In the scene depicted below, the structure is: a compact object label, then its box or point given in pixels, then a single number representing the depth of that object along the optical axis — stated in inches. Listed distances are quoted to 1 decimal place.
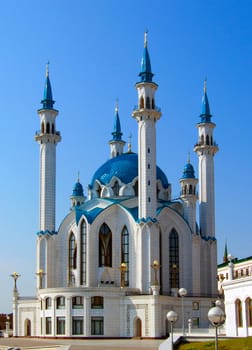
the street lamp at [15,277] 2866.6
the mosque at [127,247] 2534.4
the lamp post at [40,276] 2800.2
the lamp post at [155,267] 2554.1
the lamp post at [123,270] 2696.9
